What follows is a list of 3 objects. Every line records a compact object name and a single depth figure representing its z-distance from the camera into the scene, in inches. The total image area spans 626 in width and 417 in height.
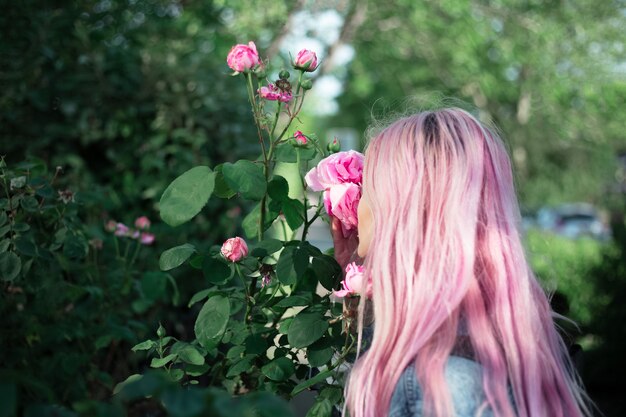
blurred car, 1043.8
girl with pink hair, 53.3
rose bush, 65.9
